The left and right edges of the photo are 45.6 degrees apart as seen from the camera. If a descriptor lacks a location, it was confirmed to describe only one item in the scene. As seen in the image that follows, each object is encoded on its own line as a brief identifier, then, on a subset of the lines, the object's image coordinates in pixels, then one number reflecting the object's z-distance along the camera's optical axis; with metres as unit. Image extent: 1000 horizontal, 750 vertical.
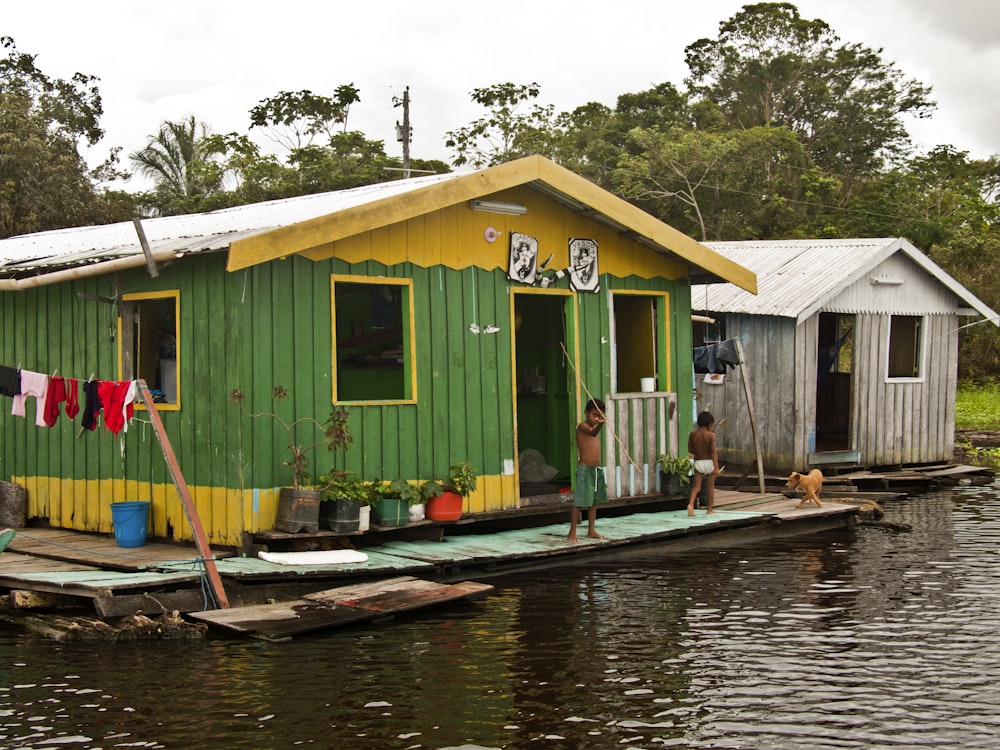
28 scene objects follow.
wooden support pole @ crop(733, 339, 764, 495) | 16.24
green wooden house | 11.02
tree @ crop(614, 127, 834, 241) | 36.31
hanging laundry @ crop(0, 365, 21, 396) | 11.89
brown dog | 15.23
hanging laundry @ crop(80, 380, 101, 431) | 11.16
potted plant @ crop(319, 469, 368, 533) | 11.08
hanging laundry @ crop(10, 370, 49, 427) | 11.72
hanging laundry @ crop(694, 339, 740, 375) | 16.94
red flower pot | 12.02
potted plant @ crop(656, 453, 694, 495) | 14.47
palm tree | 39.75
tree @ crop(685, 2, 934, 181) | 42.81
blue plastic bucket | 11.41
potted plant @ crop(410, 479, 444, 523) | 11.88
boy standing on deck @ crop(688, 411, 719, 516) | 14.16
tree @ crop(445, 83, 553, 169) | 39.62
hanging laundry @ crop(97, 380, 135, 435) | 10.70
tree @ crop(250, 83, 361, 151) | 38.75
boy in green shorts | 12.33
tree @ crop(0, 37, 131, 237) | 29.62
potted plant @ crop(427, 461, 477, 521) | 12.03
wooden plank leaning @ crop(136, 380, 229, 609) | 9.62
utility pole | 39.28
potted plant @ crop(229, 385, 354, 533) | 10.86
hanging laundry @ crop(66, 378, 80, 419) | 11.41
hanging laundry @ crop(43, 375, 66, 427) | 11.66
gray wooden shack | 18.67
